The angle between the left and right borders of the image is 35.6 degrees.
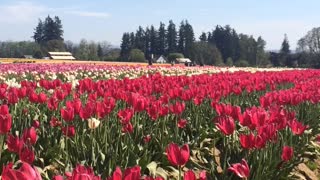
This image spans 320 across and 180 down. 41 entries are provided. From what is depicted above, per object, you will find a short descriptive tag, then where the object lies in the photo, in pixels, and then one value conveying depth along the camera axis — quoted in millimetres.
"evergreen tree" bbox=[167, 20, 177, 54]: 113000
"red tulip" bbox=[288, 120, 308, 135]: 4434
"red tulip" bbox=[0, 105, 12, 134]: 3379
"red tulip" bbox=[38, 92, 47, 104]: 5281
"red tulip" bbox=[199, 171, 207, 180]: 2411
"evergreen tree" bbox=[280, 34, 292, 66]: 84562
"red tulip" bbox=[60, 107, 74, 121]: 4270
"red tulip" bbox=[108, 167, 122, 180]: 2023
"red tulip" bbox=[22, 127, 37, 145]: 3451
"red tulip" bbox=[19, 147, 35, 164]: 2857
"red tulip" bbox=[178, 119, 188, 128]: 5098
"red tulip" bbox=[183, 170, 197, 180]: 2298
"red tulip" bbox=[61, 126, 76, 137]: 4289
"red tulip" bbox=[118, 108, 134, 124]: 4461
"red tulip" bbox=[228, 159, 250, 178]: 2830
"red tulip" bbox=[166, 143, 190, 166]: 2711
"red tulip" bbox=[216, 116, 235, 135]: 3793
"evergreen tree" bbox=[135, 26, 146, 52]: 113000
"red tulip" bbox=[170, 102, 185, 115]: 5004
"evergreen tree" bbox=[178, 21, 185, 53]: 113400
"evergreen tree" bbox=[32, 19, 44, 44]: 125438
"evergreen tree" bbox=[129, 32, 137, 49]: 113400
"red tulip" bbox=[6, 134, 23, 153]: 3057
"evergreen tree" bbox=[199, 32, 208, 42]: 117000
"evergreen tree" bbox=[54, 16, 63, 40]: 122825
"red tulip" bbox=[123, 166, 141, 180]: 2049
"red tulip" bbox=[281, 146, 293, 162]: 3541
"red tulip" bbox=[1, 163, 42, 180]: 1783
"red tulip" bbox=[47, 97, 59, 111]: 5047
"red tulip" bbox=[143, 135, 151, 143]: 4568
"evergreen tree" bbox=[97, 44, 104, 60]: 108662
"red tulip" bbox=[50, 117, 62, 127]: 4746
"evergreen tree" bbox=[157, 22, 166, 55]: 114750
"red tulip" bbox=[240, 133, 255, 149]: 3543
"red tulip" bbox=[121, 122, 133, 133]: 4422
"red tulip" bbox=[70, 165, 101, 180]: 1867
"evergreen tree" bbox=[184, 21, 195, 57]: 111231
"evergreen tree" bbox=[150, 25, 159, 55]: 114694
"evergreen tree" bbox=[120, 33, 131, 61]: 109288
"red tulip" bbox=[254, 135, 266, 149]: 3584
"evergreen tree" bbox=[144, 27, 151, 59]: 116788
